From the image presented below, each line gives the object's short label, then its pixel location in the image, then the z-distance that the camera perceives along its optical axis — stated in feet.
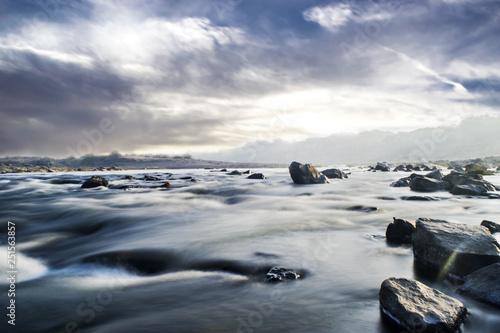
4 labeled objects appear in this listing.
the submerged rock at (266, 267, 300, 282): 14.93
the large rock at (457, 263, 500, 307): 11.39
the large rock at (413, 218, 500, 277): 14.06
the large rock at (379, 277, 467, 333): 9.36
